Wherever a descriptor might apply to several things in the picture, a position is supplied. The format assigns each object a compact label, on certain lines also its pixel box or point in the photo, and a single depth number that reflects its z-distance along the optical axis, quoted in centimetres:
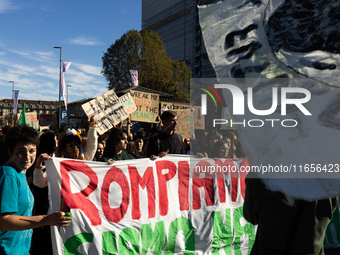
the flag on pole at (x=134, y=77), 2255
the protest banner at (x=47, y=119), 2080
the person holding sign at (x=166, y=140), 458
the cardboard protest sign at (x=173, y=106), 1145
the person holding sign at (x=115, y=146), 397
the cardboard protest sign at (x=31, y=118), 1204
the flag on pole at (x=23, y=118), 1013
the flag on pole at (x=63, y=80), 2203
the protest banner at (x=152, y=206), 354
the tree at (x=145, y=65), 2744
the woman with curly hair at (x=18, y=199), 205
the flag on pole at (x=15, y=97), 2652
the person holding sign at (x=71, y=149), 334
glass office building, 6569
